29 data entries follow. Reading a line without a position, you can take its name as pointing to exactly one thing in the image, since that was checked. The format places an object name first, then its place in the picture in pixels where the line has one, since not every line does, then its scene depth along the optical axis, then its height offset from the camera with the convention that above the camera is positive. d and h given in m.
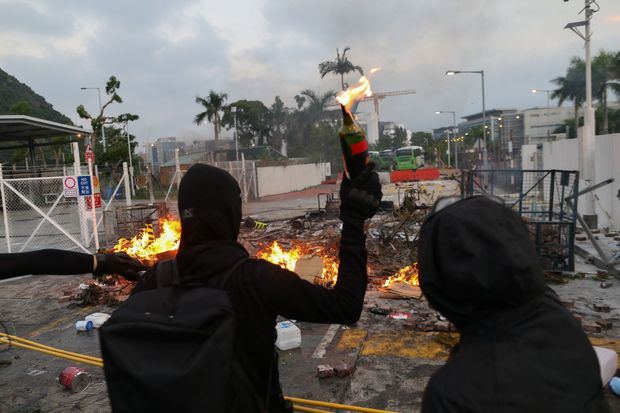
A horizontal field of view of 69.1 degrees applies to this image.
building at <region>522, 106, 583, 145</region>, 90.24 +8.49
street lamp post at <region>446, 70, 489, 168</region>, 30.46 +6.09
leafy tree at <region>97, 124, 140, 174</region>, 37.38 +2.86
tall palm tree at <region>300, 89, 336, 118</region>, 55.23 +8.76
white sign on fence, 11.82 -0.05
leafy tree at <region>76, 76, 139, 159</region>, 33.28 +5.56
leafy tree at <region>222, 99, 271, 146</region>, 58.00 +7.13
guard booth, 11.84 -0.55
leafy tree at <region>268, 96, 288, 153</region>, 62.25 +6.98
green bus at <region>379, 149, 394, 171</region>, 54.14 +0.97
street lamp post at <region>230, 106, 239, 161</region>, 55.57 +8.08
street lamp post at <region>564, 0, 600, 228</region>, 13.98 +0.36
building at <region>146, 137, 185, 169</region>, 79.35 +6.25
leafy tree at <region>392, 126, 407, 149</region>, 82.79 +5.58
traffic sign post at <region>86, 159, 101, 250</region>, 11.95 -0.37
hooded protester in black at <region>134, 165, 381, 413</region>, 1.81 -0.40
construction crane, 80.93 +6.70
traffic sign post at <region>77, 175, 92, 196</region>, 11.88 -0.03
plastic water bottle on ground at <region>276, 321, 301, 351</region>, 5.52 -2.01
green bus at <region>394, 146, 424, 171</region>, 46.81 +0.95
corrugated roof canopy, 14.88 +2.22
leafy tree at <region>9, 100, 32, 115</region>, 36.78 +6.52
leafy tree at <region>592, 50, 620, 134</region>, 41.50 +7.73
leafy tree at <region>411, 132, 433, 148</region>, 86.38 +5.63
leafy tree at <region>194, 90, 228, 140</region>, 51.97 +8.18
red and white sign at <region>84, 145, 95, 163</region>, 12.58 +0.81
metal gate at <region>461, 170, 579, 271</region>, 8.55 -1.10
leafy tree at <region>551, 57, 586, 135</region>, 46.19 +8.07
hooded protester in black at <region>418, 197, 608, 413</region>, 1.24 -0.49
